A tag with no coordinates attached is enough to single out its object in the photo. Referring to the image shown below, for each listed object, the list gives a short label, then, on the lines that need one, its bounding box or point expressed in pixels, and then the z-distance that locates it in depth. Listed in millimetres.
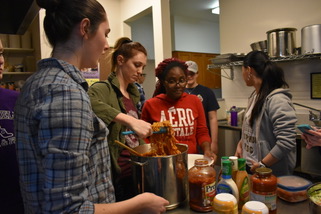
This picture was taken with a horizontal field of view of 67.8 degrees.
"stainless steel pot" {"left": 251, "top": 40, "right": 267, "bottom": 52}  2727
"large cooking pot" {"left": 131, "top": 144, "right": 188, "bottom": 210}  817
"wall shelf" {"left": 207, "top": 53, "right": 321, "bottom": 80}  2328
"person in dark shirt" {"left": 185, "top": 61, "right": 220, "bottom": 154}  2334
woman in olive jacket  1047
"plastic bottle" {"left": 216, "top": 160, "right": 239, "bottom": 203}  796
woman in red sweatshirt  1491
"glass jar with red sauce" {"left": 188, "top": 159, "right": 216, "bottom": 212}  817
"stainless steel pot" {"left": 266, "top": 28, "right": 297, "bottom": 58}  2455
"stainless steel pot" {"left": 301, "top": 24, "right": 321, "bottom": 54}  2250
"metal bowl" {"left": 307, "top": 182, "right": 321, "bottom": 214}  622
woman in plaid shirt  549
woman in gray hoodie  1464
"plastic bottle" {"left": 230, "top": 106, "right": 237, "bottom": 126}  3022
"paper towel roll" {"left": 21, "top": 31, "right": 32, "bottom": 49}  4398
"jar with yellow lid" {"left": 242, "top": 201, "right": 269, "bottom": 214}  661
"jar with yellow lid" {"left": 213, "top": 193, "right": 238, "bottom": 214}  714
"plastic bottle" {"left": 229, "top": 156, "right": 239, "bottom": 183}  839
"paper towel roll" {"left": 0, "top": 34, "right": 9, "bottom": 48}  4224
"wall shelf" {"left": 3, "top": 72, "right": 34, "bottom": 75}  4073
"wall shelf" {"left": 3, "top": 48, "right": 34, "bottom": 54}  4231
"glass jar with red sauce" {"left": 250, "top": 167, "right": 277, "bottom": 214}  760
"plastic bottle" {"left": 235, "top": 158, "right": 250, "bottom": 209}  834
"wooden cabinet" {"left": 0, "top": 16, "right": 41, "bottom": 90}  4223
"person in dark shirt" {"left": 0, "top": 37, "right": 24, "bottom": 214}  948
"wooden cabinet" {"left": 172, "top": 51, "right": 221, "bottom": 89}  5555
